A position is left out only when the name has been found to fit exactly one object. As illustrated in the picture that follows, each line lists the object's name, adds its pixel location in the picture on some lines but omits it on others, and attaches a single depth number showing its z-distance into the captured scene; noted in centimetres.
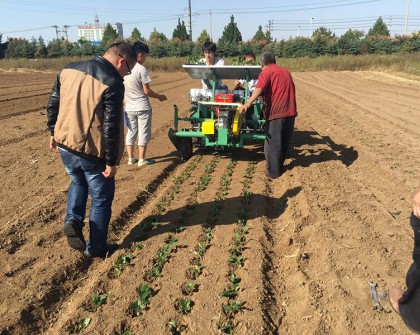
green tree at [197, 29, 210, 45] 5186
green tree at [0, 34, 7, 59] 5106
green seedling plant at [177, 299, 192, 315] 298
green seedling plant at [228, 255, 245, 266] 363
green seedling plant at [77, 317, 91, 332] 281
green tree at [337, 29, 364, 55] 4041
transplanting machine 629
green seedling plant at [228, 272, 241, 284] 335
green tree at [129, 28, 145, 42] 7044
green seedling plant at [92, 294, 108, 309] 304
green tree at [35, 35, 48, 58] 4678
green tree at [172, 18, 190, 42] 6213
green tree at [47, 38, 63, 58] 4519
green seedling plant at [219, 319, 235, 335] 276
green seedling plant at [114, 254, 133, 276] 352
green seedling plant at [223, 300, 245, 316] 295
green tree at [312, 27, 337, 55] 4088
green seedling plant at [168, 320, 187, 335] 279
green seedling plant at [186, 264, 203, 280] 345
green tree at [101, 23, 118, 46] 5832
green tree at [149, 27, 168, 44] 5994
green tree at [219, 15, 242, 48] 6238
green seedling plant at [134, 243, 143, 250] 391
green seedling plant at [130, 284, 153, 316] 300
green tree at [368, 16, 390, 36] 6291
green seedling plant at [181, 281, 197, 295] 323
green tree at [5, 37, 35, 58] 4750
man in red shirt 576
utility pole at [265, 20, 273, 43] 5976
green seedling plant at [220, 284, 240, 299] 315
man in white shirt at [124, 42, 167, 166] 603
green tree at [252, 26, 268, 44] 6006
